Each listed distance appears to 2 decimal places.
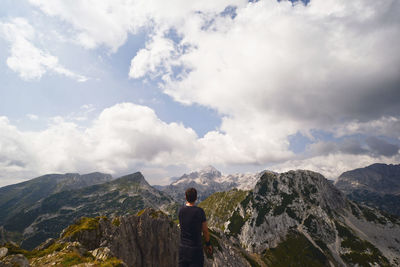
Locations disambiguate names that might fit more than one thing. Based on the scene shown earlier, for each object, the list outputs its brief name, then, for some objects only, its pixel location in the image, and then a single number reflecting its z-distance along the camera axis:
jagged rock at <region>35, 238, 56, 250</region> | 44.78
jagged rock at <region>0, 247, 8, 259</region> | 21.83
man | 9.92
